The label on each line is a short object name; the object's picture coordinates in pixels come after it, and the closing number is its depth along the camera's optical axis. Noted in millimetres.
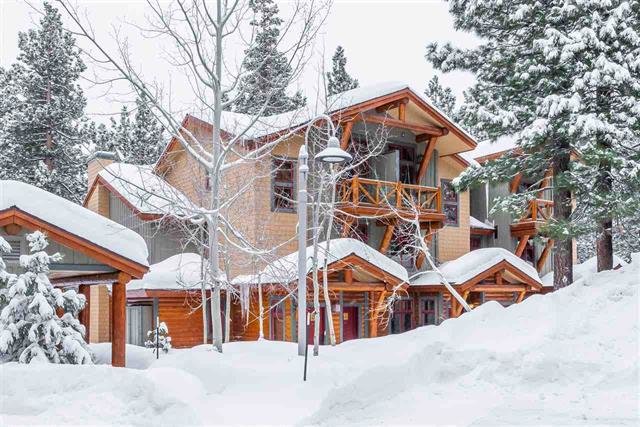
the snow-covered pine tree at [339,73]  43438
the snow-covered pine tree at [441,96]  49844
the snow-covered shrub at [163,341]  17192
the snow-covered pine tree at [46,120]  33156
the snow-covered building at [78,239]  12016
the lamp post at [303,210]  11188
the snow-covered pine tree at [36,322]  10695
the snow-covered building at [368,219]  20312
